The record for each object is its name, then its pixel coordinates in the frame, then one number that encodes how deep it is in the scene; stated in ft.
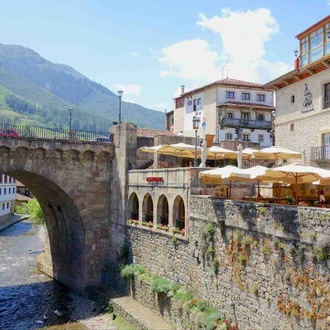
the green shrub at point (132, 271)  79.00
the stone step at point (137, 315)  65.57
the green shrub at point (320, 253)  41.22
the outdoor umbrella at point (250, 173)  52.85
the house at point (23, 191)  290.68
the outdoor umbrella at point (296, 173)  51.79
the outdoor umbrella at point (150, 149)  83.97
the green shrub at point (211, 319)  56.24
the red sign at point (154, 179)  77.12
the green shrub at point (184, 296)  64.18
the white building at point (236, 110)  166.09
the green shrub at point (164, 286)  68.03
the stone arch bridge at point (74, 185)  83.25
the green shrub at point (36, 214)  133.90
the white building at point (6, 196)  199.82
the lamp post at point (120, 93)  88.69
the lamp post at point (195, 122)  74.79
